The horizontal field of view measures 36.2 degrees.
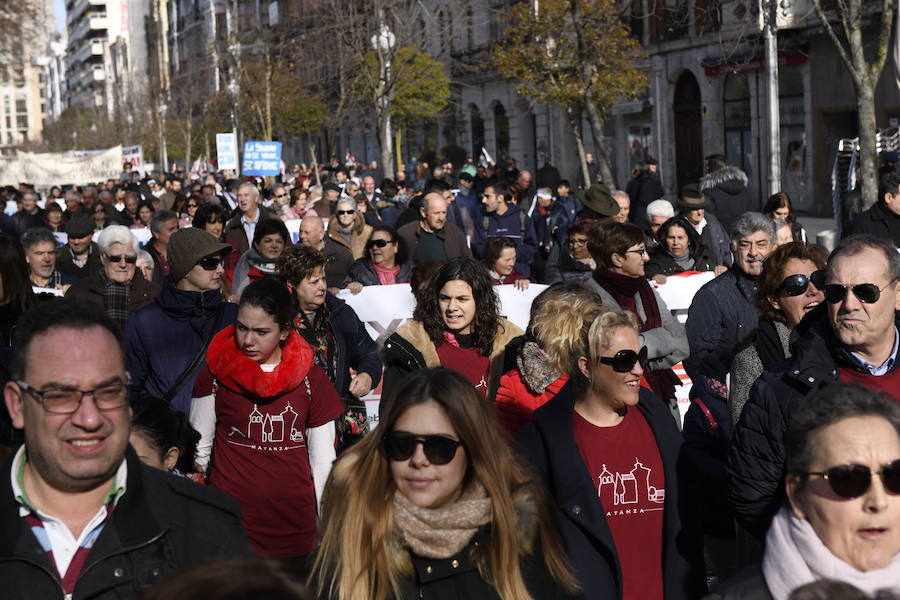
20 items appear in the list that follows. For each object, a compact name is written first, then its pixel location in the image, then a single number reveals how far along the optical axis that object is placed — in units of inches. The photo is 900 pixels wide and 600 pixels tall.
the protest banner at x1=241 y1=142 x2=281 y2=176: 1123.3
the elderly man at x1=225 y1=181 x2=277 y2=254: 543.1
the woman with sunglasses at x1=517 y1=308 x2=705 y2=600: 177.8
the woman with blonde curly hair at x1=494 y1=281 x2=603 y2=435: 212.1
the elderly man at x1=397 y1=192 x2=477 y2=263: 469.7
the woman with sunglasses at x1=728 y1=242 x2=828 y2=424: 208.1
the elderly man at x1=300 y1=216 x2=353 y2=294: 425.1
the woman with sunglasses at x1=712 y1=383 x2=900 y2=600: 123.9
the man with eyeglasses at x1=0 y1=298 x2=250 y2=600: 117.7
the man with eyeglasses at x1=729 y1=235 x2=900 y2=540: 163.0
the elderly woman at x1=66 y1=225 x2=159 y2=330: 333.4
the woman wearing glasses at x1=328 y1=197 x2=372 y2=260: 521.0
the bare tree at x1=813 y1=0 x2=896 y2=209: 609.9
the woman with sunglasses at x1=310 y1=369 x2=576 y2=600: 142.6
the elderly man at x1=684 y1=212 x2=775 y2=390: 263.3
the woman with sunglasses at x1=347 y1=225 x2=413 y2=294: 398.9
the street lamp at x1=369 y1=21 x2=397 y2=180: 1104.8
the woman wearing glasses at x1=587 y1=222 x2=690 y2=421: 287.6
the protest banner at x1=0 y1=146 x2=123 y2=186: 1822.1
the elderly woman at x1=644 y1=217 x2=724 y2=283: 402.6
